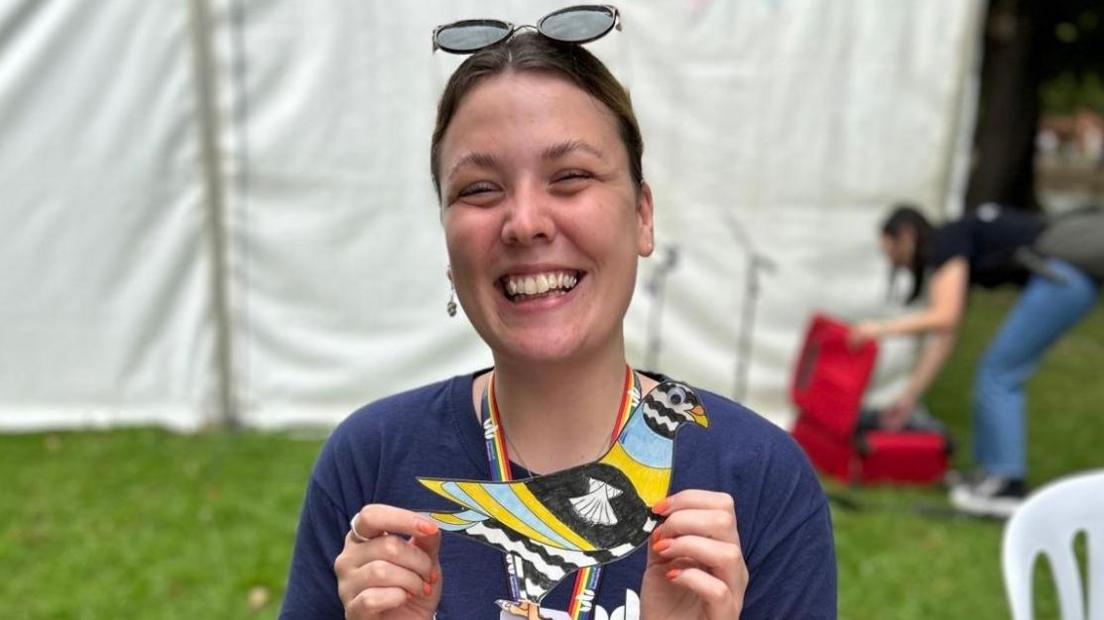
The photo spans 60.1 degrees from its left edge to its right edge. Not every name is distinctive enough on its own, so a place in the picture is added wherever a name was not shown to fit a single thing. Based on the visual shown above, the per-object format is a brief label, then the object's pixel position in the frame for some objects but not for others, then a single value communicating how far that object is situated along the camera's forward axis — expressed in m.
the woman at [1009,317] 4.22
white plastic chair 1.85
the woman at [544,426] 1.03
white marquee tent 4.68
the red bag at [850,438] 4.54
